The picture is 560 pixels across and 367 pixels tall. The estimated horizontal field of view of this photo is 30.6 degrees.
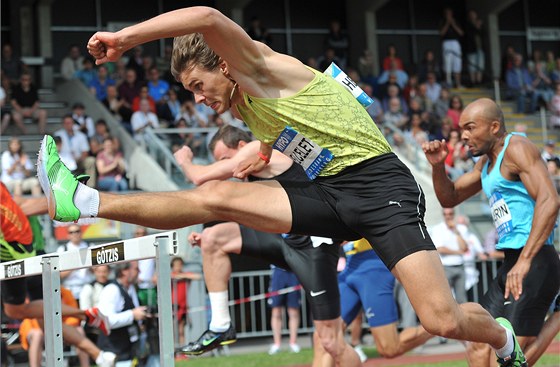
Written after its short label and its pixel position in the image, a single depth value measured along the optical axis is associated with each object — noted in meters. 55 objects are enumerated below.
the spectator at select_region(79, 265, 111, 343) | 12.04
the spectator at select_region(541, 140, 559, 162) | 19.91
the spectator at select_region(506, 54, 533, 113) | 25.45
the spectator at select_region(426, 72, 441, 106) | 23.67
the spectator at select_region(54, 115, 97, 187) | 16.69
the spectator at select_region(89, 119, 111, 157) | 17.47
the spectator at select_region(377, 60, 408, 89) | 23.80
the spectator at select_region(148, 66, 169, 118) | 20.42
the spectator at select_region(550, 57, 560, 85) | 26.28
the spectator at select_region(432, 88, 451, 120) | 22.56
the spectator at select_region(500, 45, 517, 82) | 26.36
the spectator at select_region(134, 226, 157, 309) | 13.34
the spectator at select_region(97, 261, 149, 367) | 10.96
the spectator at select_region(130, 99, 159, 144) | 18.94
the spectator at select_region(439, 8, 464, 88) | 25.55
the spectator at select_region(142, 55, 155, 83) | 21.12
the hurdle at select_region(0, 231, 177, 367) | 5.36
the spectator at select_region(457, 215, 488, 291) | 15.22
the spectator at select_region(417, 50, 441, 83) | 25.14
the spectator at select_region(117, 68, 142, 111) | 19.84
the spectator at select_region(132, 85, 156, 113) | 19.66
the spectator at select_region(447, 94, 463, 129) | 21.91
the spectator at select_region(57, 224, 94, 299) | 13.38
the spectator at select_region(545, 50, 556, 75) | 26.72
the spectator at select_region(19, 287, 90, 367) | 10.93
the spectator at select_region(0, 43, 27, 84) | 20.35
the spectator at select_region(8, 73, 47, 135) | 19.38
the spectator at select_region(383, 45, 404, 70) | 24.53
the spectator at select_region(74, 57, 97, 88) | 20.75
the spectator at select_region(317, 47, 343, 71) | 23.92
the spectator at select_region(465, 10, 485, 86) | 26.61
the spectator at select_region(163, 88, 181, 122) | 19.86
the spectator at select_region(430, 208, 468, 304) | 14.55
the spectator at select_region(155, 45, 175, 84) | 22.38
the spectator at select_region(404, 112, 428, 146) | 20.27
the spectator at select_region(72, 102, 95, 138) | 18.17
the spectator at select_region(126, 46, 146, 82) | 20.88
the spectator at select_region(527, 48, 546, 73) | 26.57
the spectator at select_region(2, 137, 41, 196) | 15.55
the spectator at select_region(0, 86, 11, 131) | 18.83
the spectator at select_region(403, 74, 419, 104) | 23.08
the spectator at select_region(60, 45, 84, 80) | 21.19
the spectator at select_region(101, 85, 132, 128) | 19.48
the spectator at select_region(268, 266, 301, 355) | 14.17
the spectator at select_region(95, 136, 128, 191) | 16.50
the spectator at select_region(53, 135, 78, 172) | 16.41
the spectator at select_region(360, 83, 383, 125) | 20.91
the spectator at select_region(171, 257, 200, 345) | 14.34
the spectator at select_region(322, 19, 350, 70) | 25.20
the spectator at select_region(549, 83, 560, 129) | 24.39
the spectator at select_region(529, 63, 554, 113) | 25.23
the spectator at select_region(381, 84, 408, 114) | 22.41
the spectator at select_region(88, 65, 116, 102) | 20.19
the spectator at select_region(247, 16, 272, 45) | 23.48
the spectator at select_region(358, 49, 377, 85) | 25.17
